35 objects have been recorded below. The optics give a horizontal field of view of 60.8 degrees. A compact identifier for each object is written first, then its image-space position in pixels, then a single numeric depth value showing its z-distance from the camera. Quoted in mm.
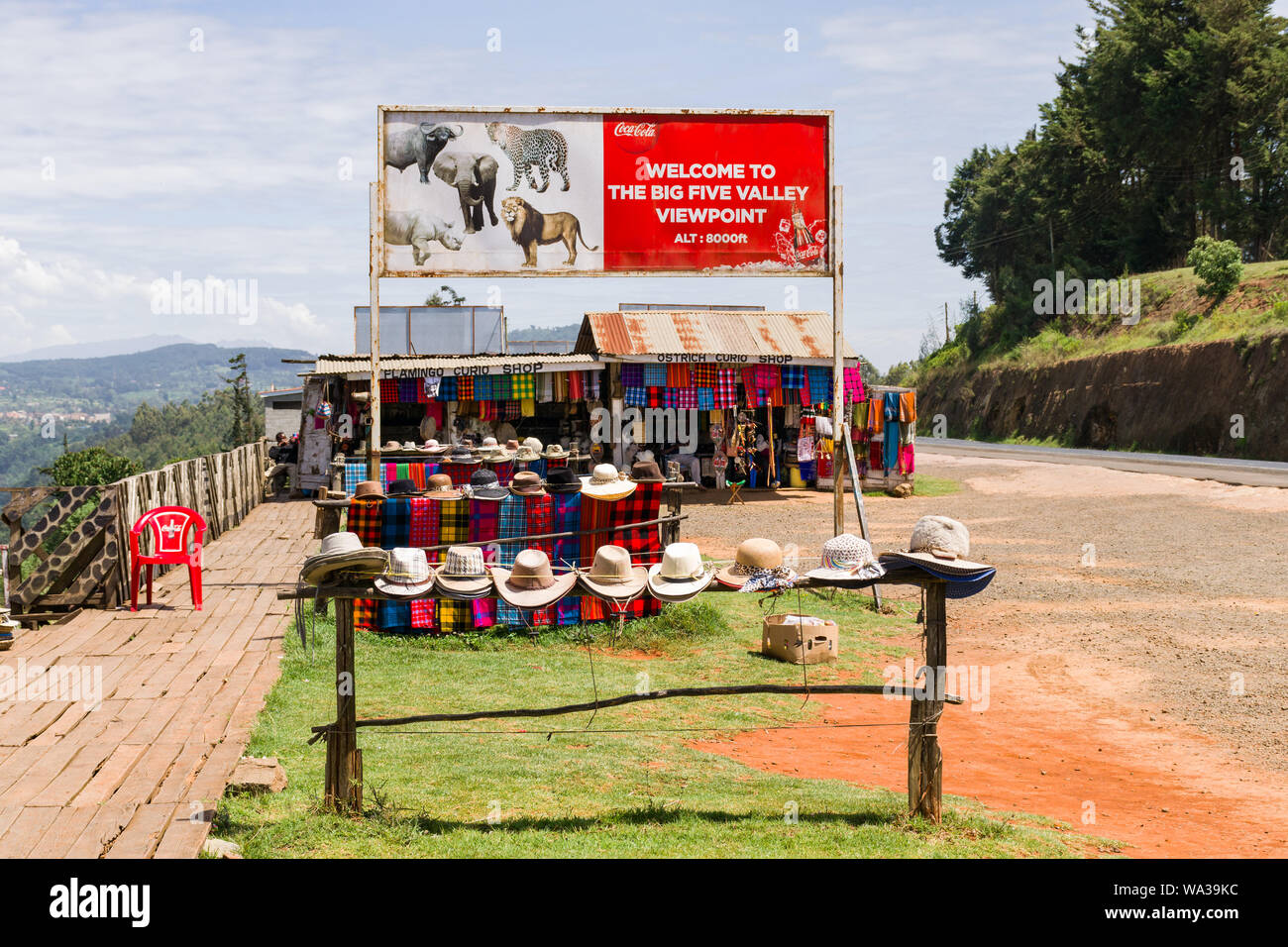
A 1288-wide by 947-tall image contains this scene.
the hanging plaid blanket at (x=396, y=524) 12156
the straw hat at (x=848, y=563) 7133
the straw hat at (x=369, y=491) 12125
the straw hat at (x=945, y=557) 6707
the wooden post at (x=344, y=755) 6492
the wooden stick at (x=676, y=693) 6898
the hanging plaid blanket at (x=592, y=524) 12664
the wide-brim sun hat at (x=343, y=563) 6555
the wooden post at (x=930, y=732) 6734
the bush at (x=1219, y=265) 41875
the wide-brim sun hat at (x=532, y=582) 7348
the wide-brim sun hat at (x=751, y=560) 7641
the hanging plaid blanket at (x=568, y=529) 12625
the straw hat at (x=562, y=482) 12695
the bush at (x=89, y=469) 44500
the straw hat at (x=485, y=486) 12367
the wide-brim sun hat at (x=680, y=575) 7621
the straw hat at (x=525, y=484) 12398
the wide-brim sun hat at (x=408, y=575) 7004
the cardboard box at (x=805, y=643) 11898
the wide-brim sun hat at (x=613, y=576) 7586
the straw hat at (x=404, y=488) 12880
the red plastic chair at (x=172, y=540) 12844
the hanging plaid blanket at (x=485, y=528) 12312
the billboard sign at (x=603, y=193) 14352
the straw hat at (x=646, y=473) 13094
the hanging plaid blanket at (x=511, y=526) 12430
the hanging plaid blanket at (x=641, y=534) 12734
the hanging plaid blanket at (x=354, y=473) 16516
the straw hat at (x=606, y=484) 12370
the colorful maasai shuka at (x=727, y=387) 26656
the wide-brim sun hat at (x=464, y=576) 7262
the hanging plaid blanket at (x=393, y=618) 12078
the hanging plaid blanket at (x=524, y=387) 25875
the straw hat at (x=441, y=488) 12562
